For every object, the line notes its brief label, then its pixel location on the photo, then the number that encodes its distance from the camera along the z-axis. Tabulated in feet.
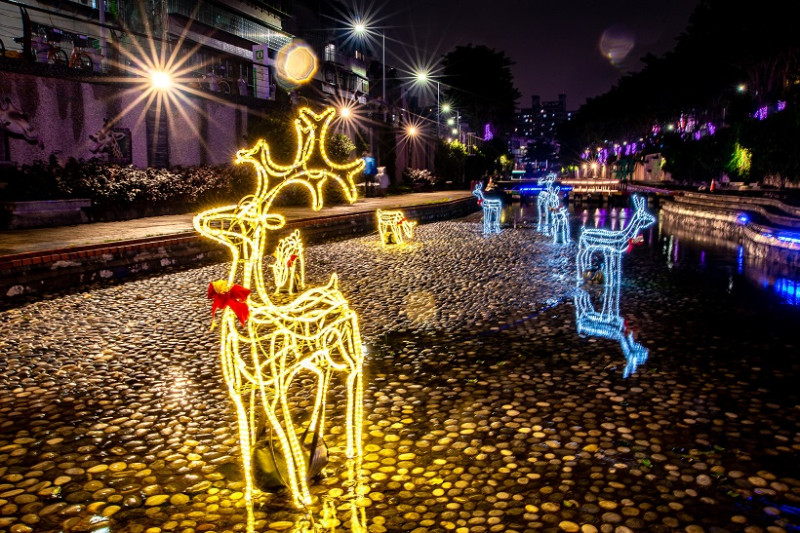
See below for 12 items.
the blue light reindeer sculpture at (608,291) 22.75
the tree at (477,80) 250.57
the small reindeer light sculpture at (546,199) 61.63
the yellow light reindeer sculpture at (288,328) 11.21
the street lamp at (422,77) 197.77
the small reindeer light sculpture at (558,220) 55.26
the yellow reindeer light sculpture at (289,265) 31.60
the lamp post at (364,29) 126.55
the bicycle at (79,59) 66.95
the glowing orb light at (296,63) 142.86
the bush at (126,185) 55.62
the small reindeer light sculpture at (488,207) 66.23
